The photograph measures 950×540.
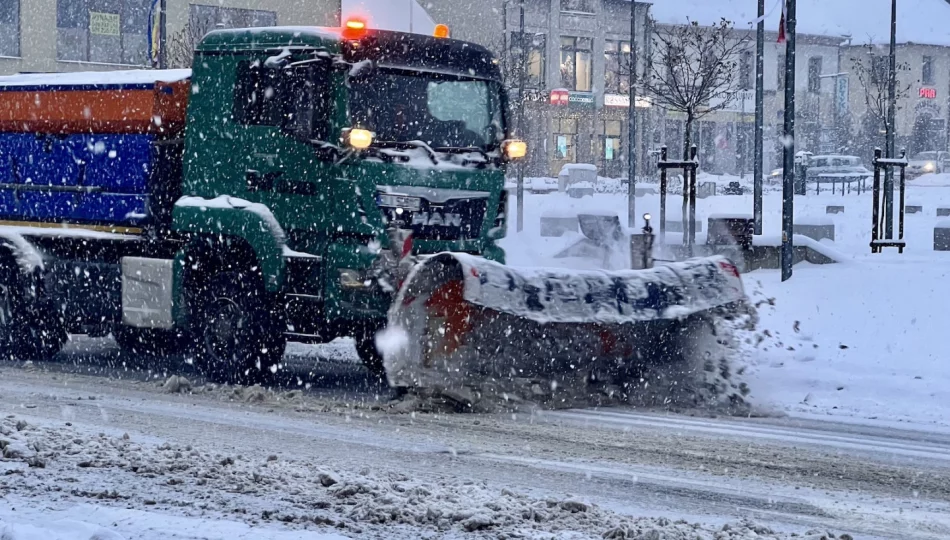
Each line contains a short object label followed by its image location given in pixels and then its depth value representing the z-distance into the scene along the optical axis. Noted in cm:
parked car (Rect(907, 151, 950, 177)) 5677
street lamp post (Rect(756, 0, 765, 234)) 2262
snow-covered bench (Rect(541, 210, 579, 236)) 2839
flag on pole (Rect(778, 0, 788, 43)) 2087
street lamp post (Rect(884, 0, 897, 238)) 2194
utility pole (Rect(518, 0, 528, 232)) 2930
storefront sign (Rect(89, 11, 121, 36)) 4588
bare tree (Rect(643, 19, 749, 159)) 2647
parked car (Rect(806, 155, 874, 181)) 5811
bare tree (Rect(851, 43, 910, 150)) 6519
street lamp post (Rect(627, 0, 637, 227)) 3067
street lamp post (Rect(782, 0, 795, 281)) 1708
